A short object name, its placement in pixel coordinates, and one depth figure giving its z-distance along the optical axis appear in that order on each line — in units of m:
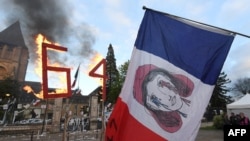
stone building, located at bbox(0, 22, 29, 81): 49.31
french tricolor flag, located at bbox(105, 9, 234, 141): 3.29
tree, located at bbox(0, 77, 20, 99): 46.41
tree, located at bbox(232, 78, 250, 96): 82.53
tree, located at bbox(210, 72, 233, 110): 54.25
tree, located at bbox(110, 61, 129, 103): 54.94
